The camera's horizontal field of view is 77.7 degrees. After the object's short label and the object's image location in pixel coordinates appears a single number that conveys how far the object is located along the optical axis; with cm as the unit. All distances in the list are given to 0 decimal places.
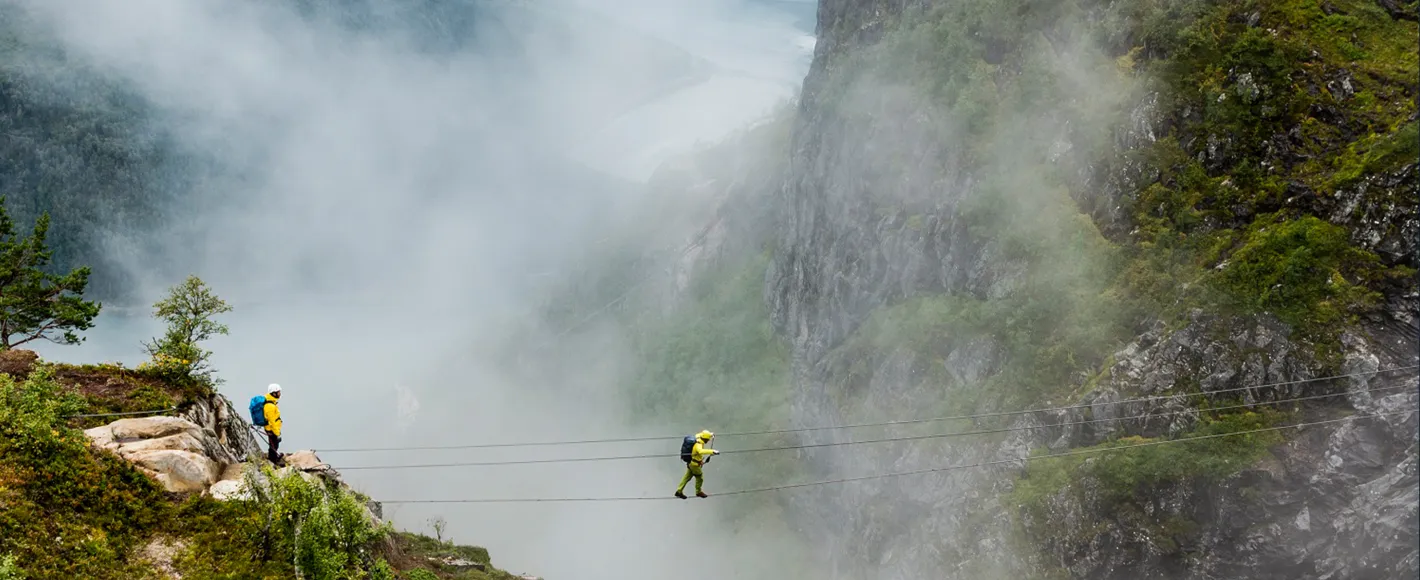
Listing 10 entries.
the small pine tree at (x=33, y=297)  3916
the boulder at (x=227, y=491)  2797
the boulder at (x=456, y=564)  4169
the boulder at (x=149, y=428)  2948
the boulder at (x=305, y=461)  3159
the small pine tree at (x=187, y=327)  3278
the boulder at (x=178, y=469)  2819
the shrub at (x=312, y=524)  2461
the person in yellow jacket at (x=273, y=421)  2903
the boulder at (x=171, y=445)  2881
